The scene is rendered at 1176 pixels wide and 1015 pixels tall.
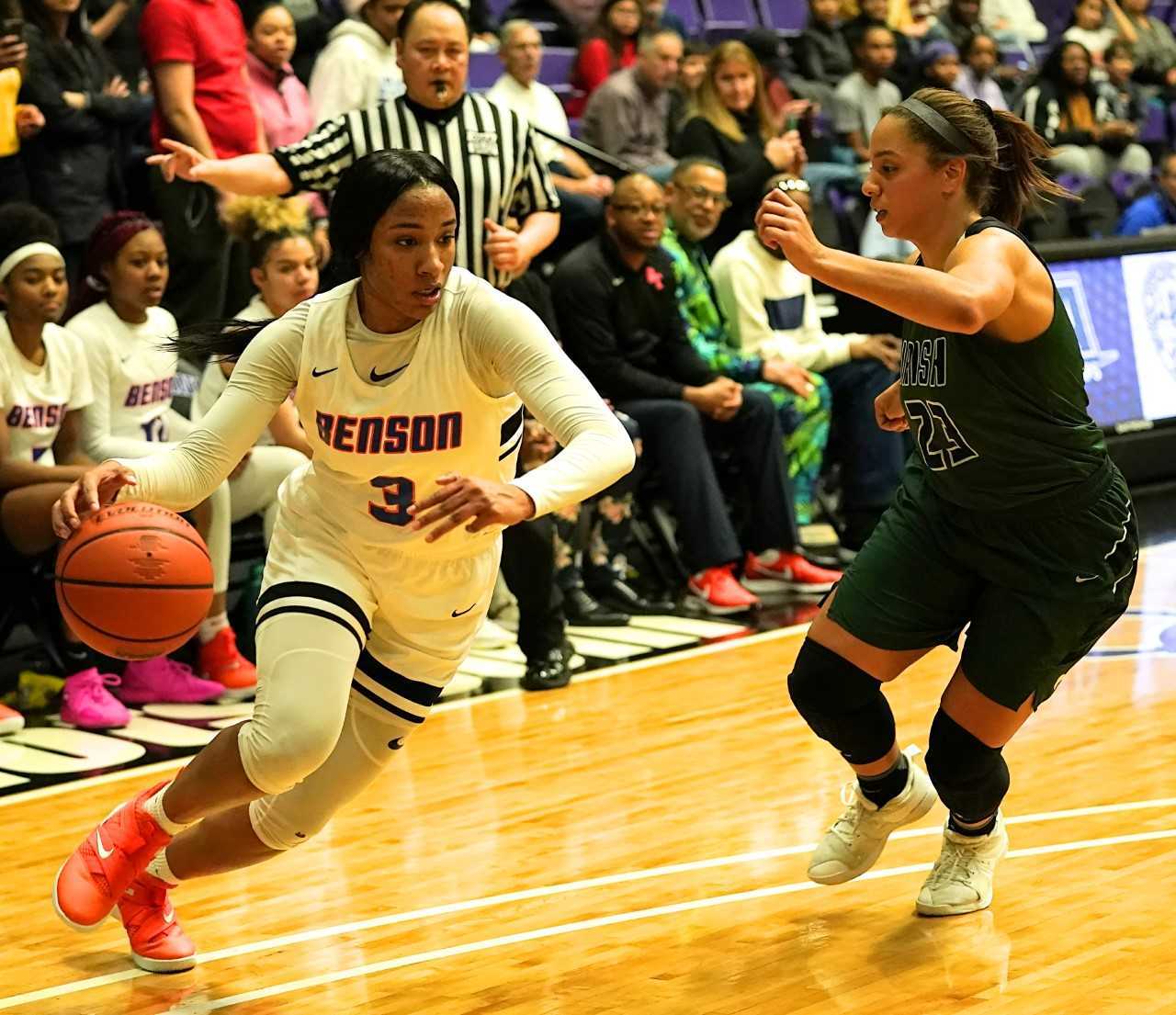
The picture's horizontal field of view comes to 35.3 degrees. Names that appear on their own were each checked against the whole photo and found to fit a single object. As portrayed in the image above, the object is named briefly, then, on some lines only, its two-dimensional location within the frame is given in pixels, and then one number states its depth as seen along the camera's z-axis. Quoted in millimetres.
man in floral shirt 8539
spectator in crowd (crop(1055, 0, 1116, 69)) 14642
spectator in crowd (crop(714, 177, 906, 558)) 8781
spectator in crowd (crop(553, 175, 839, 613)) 8062
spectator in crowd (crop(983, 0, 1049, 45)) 15086
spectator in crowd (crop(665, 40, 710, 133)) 10609
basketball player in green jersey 3883
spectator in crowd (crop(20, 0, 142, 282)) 7688
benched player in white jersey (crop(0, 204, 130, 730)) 6355
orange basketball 4398
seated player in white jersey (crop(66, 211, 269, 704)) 6711
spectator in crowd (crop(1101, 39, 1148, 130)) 13961
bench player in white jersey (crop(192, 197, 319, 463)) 6965
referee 5738
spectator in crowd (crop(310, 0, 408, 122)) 8297
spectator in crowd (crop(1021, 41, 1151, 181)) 13086
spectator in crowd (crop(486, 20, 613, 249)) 8930
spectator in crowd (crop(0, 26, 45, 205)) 7250
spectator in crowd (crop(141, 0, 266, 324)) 7797
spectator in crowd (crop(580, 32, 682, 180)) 10125
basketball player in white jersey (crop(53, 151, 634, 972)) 3699
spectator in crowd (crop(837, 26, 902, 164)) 11625
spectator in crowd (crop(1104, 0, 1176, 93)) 15211
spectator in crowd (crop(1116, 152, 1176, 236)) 12406
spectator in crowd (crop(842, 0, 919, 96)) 12117
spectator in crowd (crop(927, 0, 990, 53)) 13703
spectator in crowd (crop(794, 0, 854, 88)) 12266
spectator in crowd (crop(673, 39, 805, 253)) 9523
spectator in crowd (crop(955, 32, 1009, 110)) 13055
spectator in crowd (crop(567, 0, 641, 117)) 10898
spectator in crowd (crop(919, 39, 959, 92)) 12398
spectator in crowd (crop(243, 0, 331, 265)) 8453
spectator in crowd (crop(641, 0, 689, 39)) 10984
